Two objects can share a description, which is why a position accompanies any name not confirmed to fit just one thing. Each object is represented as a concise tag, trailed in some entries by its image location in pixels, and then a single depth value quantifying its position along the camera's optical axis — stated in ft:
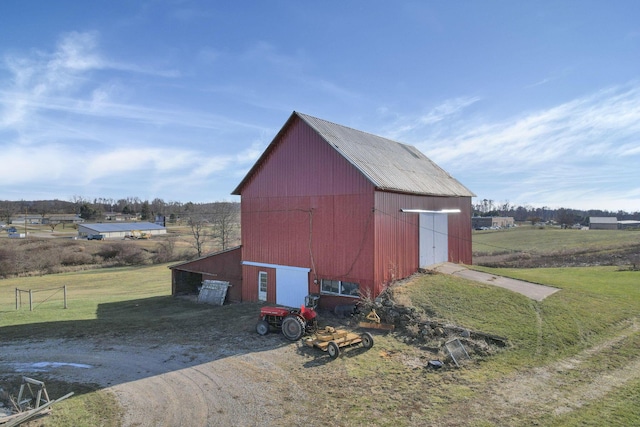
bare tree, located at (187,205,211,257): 201.34
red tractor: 47.50
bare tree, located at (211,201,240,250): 192.65
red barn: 58.95
